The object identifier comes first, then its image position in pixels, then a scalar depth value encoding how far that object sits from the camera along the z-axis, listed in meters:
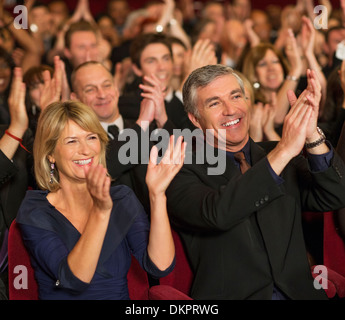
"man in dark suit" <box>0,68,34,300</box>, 2.46
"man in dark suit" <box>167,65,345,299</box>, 1.84
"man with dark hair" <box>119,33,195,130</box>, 3.72
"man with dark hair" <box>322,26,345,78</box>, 4.25
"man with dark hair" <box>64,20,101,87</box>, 4.09
